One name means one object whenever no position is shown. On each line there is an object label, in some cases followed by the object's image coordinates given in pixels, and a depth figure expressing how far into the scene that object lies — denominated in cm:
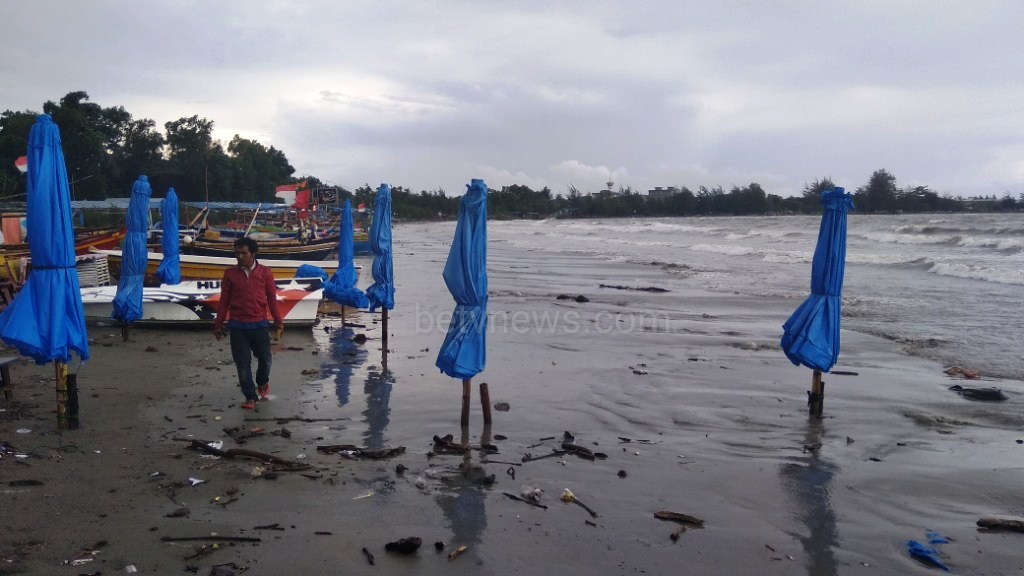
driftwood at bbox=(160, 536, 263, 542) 405
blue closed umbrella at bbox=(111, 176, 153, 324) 1019
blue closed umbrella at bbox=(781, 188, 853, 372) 710
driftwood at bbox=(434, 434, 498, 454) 592
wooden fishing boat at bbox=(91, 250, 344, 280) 1730
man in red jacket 704
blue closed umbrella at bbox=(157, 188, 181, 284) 1348
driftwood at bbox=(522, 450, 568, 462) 582
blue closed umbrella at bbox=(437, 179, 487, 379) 607
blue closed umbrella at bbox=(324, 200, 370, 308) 1164
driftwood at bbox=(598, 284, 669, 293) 1920
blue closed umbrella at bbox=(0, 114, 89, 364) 567
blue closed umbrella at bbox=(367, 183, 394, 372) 945
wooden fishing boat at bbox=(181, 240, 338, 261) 2416
